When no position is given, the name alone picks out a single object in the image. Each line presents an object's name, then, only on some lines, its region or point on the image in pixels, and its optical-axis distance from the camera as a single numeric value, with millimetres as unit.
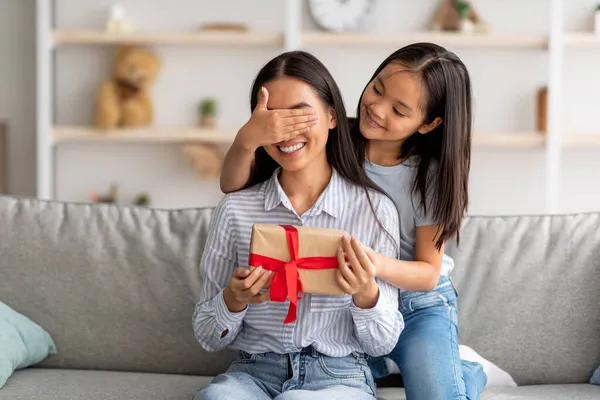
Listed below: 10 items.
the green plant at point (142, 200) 4781
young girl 1819
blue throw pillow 1963
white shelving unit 4398
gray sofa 2133
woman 1734
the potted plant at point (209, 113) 4699
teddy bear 4617
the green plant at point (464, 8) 4500
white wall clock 4598
